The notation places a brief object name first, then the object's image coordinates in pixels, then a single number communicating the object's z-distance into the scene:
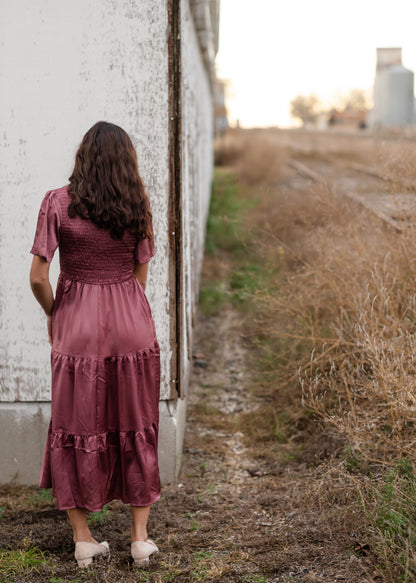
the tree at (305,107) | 101.75
